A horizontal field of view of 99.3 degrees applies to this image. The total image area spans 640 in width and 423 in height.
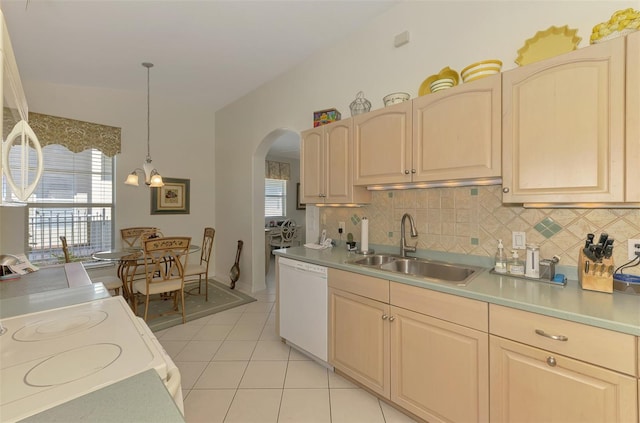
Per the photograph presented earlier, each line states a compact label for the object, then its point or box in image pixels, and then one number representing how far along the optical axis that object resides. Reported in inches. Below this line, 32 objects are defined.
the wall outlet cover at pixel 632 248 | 54.4
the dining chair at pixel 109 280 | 121.2
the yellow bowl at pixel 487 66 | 63.8
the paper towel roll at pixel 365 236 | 94.8
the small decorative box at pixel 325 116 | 102.2
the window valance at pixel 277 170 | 286.5
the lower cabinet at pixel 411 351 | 55.1
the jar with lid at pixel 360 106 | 92.4
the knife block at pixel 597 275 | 51.5
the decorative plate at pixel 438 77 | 76.5
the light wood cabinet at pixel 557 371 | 40.6
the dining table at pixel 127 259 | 120.9
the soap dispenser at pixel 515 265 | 63.2
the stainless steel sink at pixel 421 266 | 75.0
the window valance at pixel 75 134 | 133.3
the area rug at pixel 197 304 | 123.6
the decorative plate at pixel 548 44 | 60.6
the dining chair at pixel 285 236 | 265.7
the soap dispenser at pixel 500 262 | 66.6
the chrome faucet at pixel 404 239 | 86.0
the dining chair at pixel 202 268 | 142.4
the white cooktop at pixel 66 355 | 24.7
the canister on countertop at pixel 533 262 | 60.3
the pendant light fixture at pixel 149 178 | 134.6
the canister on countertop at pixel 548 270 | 59.7
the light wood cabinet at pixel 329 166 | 91.0
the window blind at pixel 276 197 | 293.4
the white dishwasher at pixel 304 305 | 85.0
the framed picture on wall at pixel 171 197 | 171.9
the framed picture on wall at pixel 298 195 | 311.1
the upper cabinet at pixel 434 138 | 61.2
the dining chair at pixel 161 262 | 116.4
